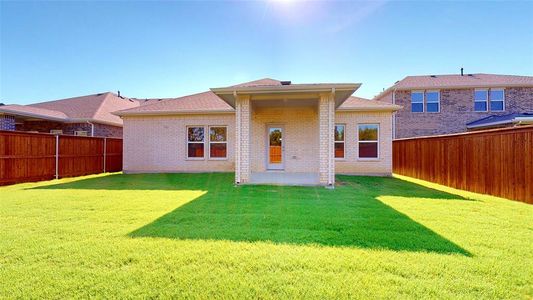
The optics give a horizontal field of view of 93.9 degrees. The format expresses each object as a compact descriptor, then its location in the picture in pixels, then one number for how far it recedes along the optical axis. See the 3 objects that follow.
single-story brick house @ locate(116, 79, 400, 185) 12.14
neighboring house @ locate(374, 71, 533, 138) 17.78
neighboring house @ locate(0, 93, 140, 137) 14.01
